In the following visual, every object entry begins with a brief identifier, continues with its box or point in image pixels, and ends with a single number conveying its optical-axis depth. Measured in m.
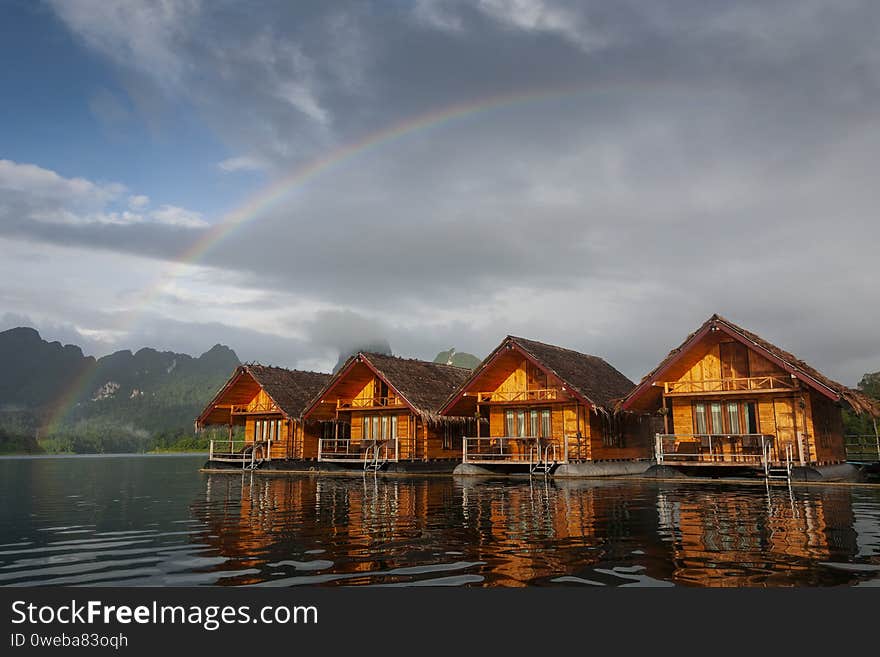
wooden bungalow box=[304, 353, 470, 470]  35.22
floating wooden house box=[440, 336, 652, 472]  30.16
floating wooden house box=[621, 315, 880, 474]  24.70
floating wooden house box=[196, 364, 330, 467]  40.06
